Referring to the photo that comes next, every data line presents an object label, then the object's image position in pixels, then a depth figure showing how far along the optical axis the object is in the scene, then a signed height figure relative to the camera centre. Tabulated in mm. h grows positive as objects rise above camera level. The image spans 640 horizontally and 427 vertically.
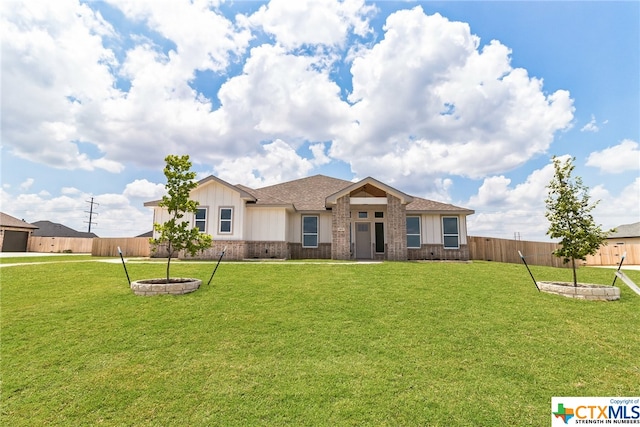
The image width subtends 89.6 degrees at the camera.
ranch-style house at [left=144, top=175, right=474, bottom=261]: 19047 +1344
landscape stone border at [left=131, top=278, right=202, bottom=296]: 9359 -1270
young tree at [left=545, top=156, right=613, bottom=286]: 10133 +791
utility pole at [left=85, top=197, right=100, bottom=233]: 62016 +6138
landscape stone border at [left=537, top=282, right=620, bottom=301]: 9312 -1320
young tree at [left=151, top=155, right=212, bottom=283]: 10531 +1338
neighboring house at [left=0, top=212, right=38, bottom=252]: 32781 +1061
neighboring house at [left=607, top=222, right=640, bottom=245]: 32250 +1216
